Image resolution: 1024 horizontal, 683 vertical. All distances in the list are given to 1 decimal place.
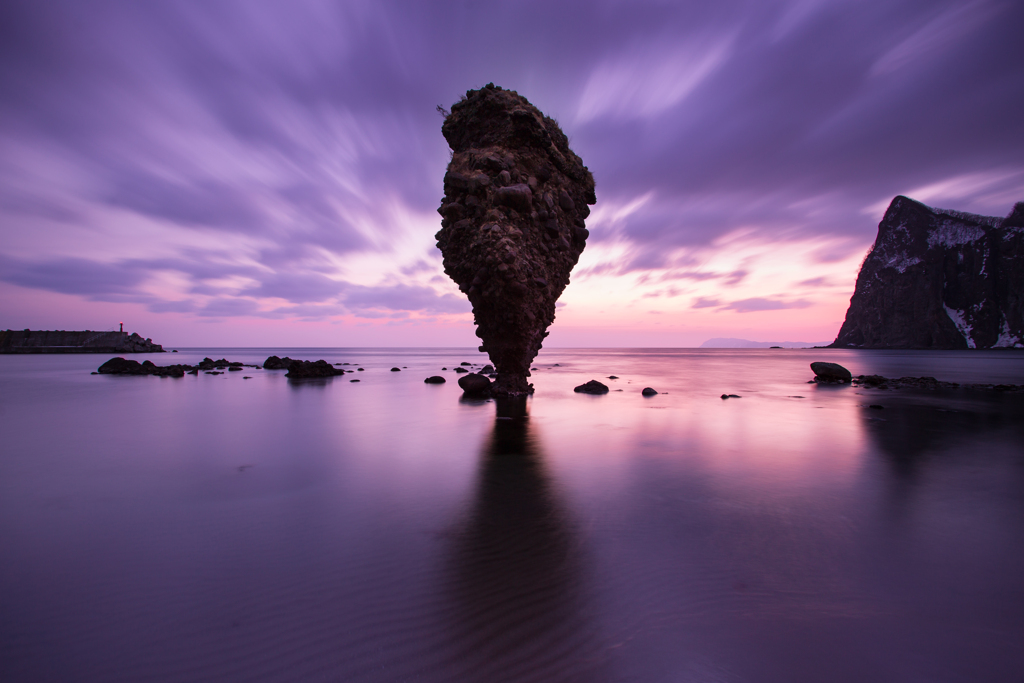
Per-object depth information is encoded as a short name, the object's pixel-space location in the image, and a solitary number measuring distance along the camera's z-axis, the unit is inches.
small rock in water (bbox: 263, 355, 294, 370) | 1665.8
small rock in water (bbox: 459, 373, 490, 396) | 783.7
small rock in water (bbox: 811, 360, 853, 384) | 1151.6
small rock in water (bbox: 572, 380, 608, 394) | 899.4
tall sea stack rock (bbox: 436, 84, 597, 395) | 610.5
